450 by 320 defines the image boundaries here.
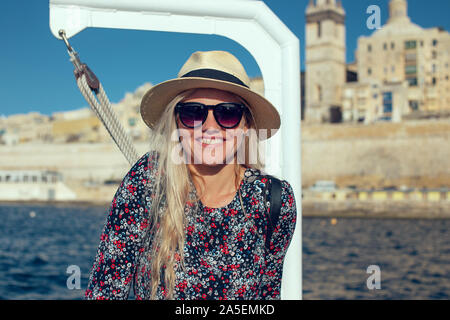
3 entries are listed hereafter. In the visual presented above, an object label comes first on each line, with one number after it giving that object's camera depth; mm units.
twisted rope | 1180
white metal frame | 1221
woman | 913
